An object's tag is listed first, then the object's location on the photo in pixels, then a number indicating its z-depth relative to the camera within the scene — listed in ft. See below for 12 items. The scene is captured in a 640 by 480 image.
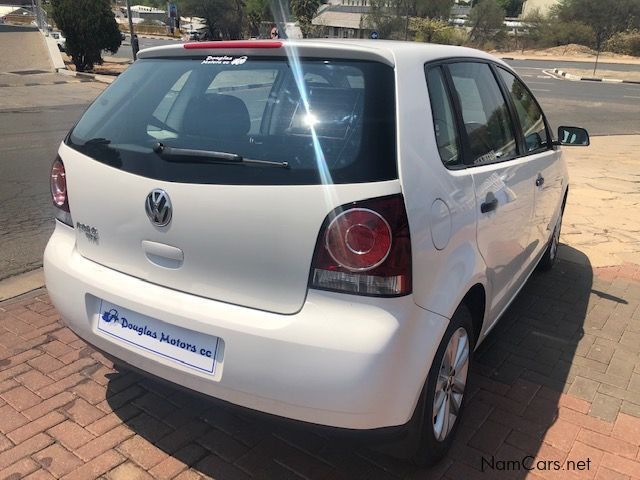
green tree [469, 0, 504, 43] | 197.06
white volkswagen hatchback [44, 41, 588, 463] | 6.22
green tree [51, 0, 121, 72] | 73.92
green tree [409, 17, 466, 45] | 170.40
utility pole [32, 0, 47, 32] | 128.36
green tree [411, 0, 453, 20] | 203.82
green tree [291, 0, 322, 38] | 239.30
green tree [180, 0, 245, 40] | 215.55
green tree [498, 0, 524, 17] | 337.39
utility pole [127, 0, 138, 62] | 77.44
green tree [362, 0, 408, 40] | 183.93
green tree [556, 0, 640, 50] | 184.14
